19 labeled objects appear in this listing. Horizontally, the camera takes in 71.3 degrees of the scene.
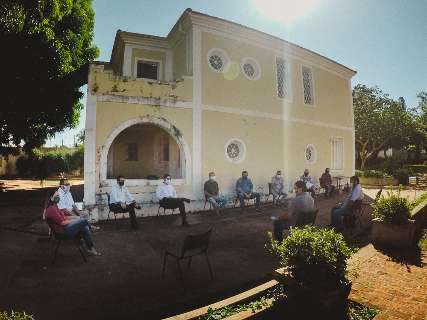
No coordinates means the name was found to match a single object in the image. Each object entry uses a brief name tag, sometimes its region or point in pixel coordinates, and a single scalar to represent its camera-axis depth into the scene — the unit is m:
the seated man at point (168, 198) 9.05
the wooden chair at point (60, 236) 5.60
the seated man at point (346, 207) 7.38
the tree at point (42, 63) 9.73
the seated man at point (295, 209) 6.02
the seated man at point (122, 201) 8.41
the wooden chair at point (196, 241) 4.48
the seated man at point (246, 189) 11.16
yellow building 10.02
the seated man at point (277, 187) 12.24
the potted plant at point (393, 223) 6.15
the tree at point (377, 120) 30.23
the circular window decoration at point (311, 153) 15.13
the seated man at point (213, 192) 10.68
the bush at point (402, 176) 20.47
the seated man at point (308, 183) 12.90
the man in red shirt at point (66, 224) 5.68
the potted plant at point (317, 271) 3.30
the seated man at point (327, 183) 14.17
